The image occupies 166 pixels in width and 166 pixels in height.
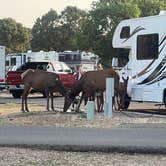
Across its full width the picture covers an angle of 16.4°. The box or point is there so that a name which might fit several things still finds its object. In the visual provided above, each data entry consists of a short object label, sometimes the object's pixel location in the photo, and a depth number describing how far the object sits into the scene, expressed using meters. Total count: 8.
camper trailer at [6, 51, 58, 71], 47.72
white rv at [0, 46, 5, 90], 33.44
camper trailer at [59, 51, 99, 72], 53.75
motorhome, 19.14
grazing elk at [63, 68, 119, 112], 19.77
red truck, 30.66
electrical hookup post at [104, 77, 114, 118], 17.39
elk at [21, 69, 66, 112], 20.34
